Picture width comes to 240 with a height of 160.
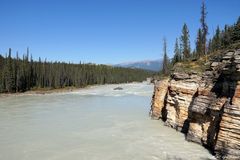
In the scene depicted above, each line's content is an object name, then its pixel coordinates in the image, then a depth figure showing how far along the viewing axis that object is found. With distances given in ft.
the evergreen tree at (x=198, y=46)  172.34
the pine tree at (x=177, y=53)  199.86
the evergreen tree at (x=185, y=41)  190.88
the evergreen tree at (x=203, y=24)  106.86
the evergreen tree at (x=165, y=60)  207.63
